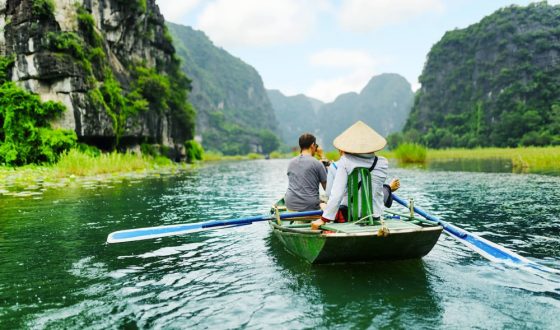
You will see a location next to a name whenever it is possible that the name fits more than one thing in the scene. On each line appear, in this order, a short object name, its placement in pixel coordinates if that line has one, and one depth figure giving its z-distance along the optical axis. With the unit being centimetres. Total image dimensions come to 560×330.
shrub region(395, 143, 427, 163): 3122
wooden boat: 427
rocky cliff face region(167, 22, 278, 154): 13475
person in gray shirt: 608
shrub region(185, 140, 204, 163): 4256
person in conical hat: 487
